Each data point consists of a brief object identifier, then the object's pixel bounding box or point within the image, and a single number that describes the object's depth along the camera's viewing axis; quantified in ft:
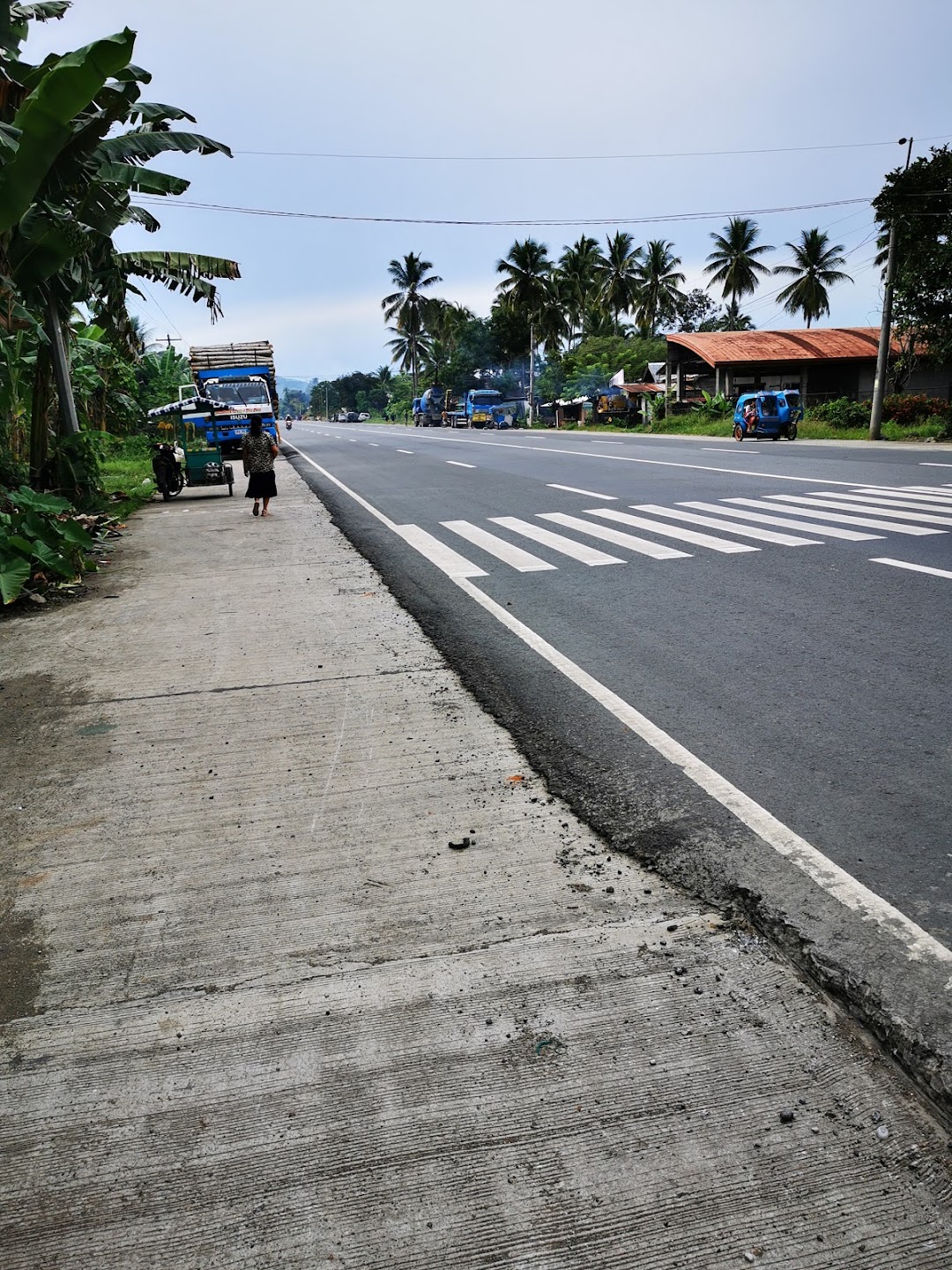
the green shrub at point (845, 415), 118.93
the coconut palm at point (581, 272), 246.68
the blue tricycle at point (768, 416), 116.98
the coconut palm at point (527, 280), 229.25
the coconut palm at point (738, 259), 226.38
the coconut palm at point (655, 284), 241.55
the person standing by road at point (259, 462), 50.49
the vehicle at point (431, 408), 253.03
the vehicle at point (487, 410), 207.72
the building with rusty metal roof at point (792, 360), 152.15
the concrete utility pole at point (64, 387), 47.44
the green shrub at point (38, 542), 31.09
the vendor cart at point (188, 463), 65.36
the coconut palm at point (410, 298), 297.33
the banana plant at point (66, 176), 27.73
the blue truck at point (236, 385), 89.20
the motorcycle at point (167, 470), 66.13
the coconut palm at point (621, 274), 242.37
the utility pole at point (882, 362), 101.96
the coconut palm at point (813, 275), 214.48
